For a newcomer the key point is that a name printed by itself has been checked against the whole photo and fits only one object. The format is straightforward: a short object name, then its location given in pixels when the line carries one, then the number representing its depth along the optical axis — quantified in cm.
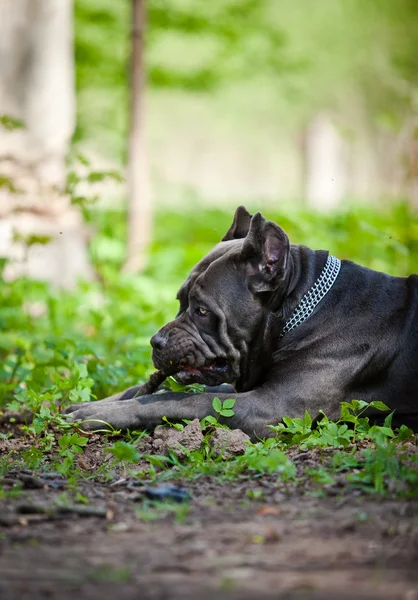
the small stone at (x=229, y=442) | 393
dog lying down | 429
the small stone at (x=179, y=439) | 394
